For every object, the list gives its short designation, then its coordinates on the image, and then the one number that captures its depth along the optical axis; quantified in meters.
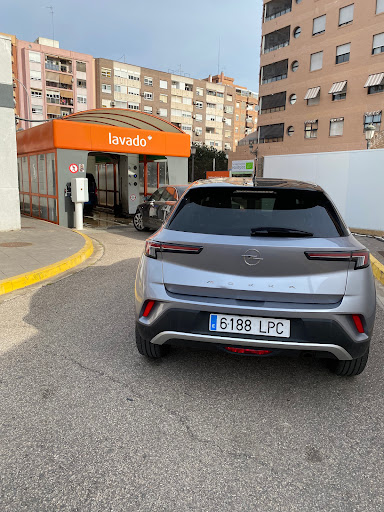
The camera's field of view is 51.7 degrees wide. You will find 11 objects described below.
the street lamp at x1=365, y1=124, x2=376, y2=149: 18.79
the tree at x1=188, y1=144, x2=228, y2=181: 68.75
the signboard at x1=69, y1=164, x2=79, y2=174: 13.05
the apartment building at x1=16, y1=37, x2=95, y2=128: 62.72
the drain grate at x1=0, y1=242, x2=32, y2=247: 8.58
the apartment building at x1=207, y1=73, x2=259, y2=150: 103.56
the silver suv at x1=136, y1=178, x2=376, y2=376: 2.61
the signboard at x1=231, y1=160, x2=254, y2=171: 39.38
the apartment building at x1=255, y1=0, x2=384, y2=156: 34.81
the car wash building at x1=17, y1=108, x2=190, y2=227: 13.03
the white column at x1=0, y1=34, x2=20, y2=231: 10.12
